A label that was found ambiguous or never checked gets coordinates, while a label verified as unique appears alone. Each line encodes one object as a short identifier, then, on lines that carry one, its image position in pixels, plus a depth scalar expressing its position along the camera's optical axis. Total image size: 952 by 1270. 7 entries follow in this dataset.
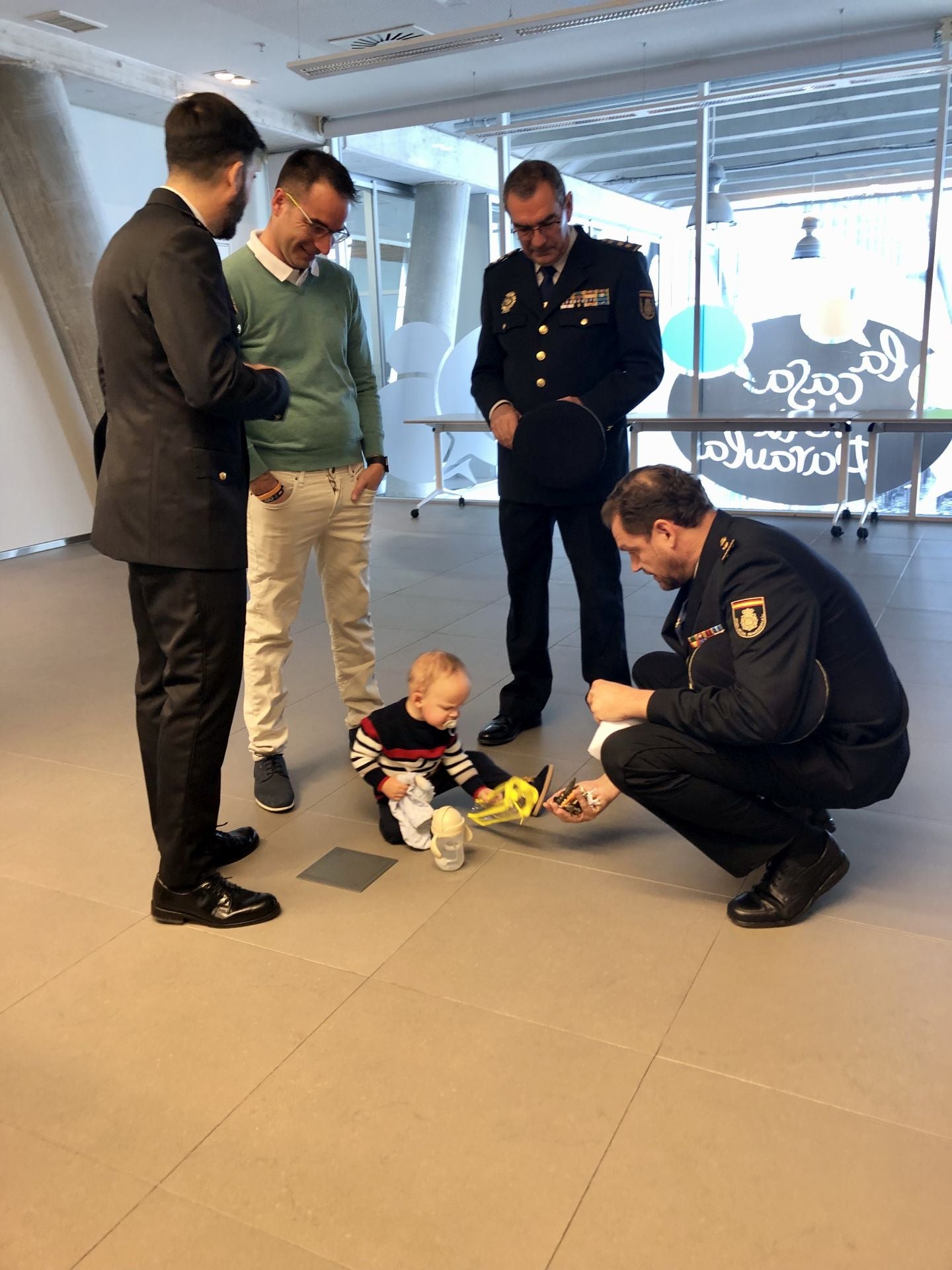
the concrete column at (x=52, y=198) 5.81
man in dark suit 1.79
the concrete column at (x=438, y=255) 8.47
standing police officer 2.81
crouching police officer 1.86
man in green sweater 2.37
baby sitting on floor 2.35
